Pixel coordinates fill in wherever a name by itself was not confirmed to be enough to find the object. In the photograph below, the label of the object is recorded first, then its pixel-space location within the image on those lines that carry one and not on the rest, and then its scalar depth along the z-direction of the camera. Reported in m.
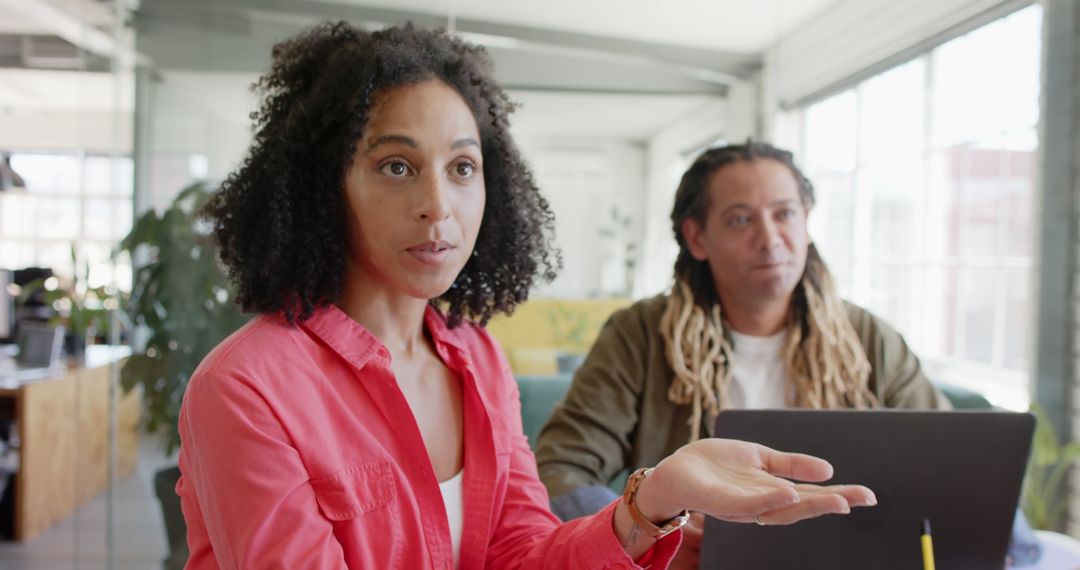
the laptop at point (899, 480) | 1.04
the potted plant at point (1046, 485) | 2.85
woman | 0.88
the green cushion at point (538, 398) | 2.62
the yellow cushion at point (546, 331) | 3.37
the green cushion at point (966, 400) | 2.59
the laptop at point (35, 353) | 3.70
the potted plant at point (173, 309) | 3.22
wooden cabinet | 3.39
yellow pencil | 0.99
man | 1.69
